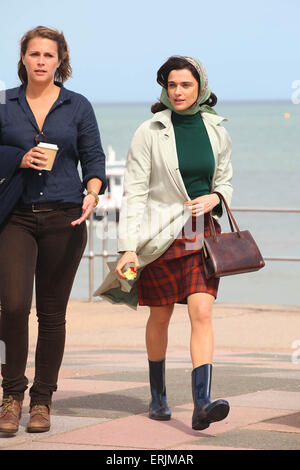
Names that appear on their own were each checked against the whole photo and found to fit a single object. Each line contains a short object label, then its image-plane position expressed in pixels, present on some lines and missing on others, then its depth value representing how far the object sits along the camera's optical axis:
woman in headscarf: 12.29
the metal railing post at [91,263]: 28.52
